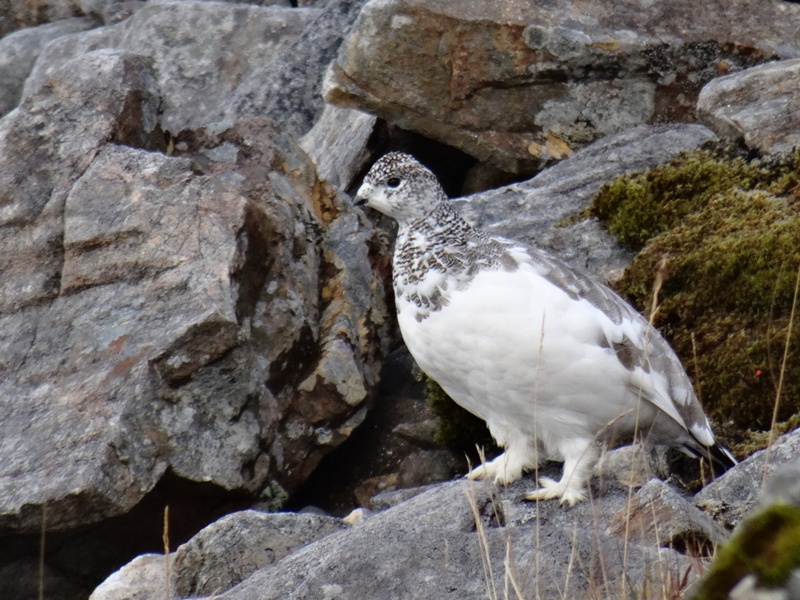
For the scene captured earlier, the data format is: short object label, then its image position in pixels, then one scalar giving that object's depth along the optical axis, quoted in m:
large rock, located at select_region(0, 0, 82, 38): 24.30
